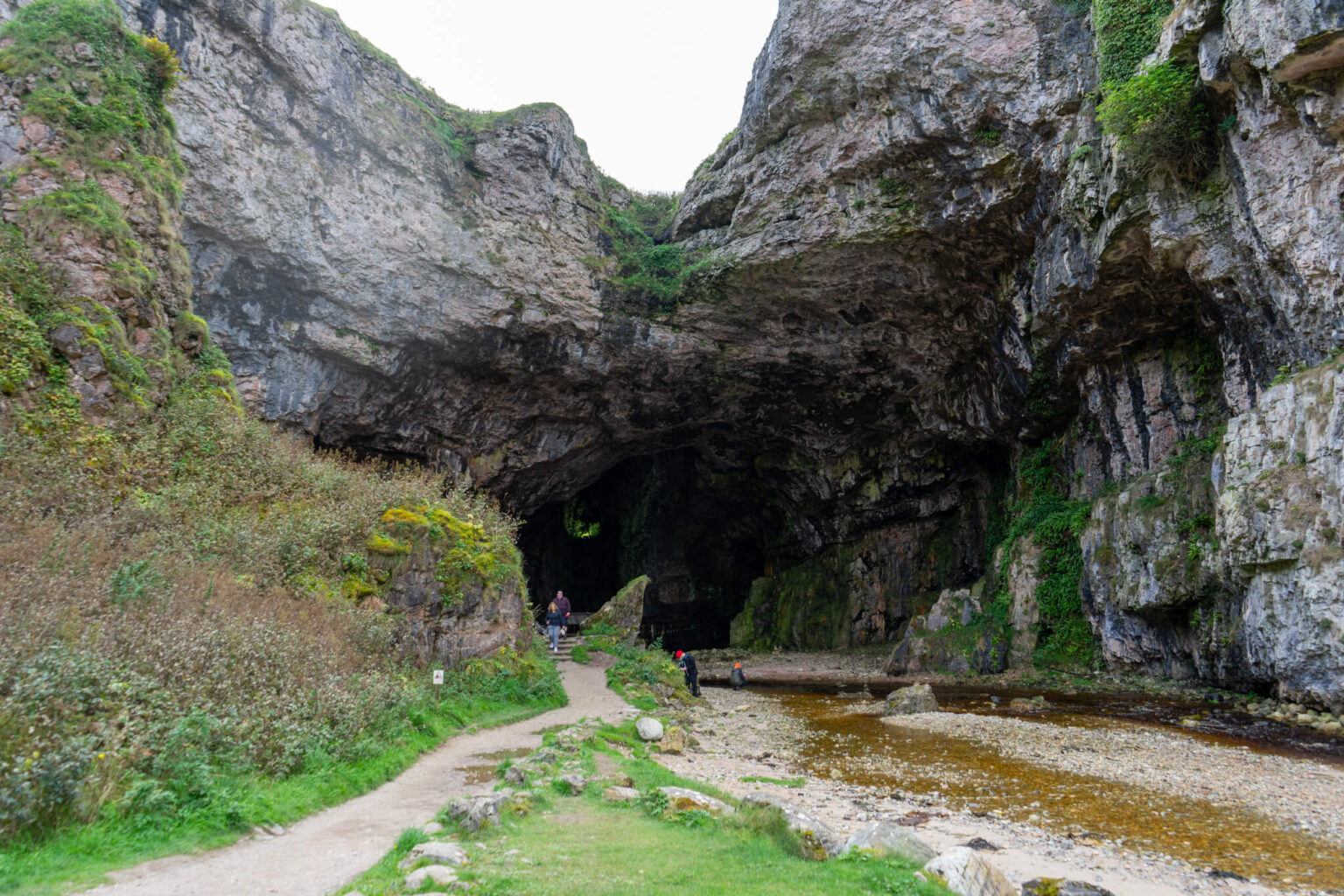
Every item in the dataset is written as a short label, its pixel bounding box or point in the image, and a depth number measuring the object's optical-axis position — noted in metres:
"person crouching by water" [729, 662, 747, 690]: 22.16
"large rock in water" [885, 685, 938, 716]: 15.68
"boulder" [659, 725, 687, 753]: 11.33
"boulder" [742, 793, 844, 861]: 5.62
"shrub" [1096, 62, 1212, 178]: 15.40
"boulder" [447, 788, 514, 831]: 5.30
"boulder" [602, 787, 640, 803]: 6.88
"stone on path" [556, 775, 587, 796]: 7.12
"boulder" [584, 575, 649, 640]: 25.32
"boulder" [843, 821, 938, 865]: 5.71
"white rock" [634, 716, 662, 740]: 11.71
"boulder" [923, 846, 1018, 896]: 5.04
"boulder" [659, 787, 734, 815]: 6.42
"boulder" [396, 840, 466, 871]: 4.47
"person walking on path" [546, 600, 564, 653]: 22.23
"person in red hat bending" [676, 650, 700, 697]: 19.00
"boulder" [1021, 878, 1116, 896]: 5.50
